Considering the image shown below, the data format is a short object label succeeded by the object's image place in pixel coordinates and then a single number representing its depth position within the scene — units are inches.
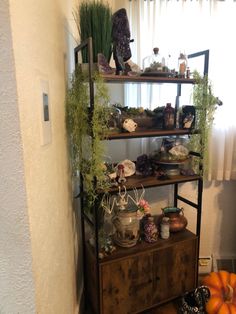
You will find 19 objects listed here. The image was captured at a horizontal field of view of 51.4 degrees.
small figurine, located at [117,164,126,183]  59.0
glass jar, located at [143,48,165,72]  57.1
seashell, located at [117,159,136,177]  63.0
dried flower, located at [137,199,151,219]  60.5
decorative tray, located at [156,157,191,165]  64.3
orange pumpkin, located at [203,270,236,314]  63.1
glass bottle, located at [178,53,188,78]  60.5
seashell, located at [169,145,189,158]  65.2
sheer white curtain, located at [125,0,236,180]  69.1
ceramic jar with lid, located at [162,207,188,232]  69.7
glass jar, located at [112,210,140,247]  60.1
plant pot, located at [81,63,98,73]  50.7
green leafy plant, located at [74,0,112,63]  52.9
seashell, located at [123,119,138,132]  55.6
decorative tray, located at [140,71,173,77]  55.9
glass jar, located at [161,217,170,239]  66.7
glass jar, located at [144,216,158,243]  64.4
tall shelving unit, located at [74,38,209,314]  57.2
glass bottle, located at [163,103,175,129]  61.2
